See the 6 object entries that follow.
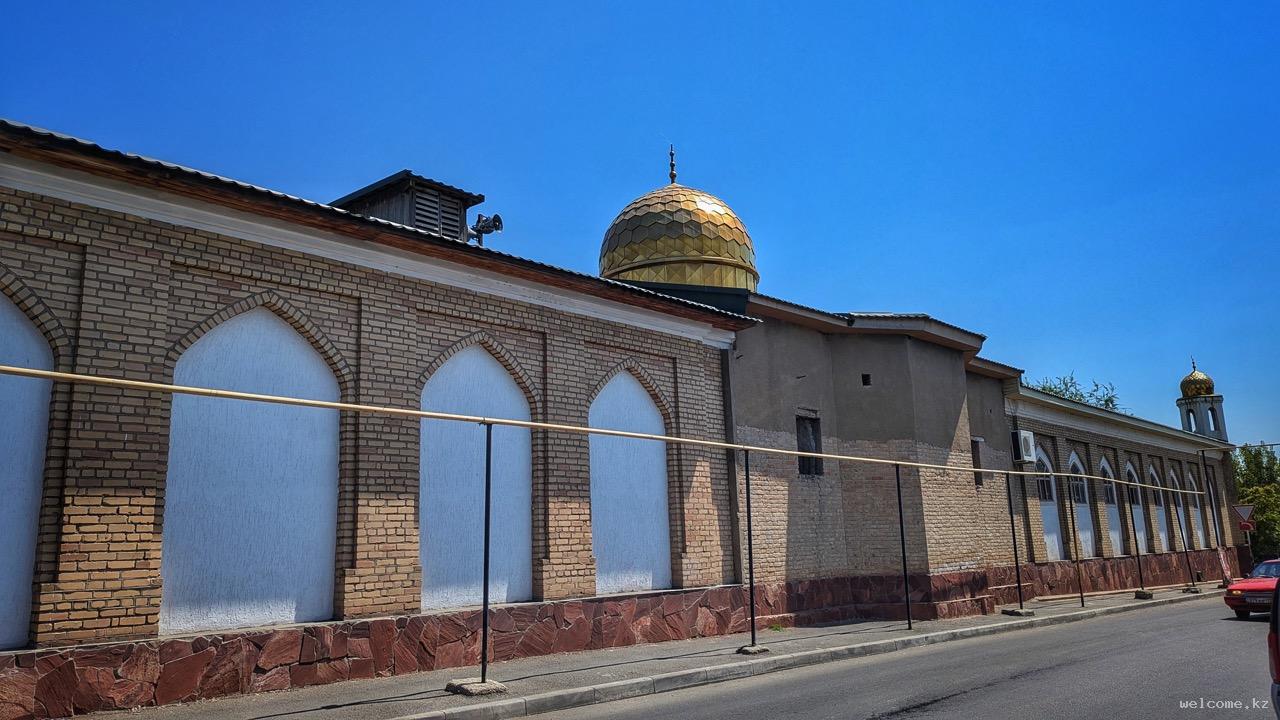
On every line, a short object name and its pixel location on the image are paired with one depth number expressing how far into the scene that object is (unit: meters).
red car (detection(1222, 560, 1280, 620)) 15.51
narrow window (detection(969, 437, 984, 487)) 19.05
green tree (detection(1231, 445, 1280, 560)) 40.84
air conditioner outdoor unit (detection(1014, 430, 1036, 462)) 20.70
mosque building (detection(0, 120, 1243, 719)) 7.64
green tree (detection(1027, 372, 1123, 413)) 52.78
